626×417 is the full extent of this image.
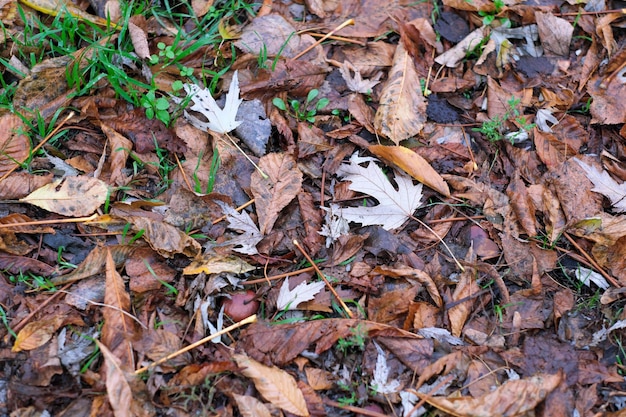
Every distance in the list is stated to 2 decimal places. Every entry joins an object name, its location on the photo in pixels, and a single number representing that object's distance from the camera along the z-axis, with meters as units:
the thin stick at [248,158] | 2.71
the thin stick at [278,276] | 2.49
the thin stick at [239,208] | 2.62
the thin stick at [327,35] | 3.12
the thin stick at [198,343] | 2.22
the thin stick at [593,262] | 2.54
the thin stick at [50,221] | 2.50
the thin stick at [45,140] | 2.64
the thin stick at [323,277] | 2.45
